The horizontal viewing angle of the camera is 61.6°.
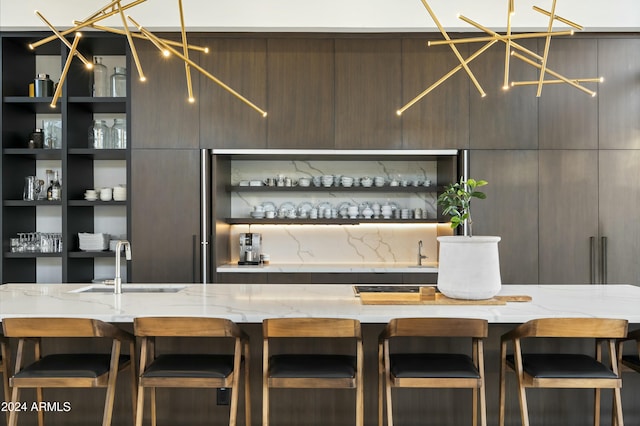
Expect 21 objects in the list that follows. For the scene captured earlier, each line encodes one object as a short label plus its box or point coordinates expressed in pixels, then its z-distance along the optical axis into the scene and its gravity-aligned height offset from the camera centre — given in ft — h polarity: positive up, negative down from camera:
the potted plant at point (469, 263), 8.93 -0.97
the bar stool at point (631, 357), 8.04 -2.43
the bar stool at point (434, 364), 7.48 -2.32
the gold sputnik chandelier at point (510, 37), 8.24 +2.69
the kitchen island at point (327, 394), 8.64 -3.14
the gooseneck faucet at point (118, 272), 9.95 -1.19
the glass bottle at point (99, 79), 15.72 +3.78
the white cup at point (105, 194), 15.38 +0.40
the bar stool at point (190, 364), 7.47 -2.30
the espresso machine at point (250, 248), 15.89 -1.21
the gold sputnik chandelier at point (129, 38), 7.97 +2.65
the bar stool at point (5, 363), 8.29 -2.40
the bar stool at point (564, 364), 7.39 -2.34
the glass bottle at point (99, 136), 15.21 +2.05
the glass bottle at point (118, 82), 15.49 +3.64
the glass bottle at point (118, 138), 15.31 +2.00
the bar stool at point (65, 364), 7.47 -2.29
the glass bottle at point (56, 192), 15.35 +0.47
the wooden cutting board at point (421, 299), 8.71 -1.56
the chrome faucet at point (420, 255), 16.02 -1.48
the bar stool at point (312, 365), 7.42 -2.33
